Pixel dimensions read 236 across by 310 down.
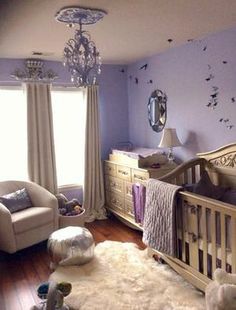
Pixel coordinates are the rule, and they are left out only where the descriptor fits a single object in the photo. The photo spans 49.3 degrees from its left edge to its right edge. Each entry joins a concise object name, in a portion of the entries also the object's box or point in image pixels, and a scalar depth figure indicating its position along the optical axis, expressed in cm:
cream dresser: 311
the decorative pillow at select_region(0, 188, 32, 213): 296
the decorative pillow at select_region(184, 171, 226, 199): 247
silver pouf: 252
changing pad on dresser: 320
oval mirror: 338
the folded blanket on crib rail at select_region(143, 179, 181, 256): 227
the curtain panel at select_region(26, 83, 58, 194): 341
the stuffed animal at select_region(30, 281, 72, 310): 164
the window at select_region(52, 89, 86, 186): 369
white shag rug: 201
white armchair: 271
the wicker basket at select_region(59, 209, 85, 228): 316
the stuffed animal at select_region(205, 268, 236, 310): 161
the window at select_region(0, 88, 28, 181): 341
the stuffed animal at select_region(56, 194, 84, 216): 329
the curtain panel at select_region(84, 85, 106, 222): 372
